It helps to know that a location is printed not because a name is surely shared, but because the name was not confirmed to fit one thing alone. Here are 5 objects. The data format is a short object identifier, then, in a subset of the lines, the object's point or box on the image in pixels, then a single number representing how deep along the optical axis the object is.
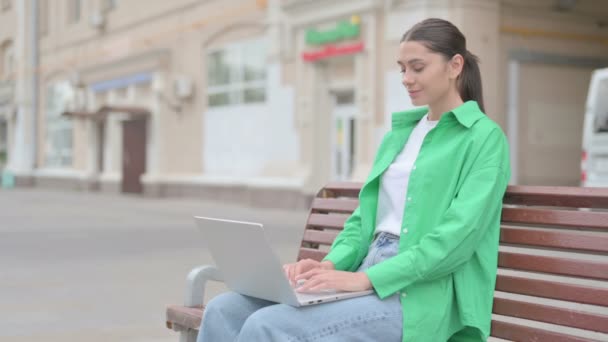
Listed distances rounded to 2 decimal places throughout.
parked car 12.62
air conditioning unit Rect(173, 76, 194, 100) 23.05
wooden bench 2.74
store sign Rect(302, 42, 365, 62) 16.90
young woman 2.74
